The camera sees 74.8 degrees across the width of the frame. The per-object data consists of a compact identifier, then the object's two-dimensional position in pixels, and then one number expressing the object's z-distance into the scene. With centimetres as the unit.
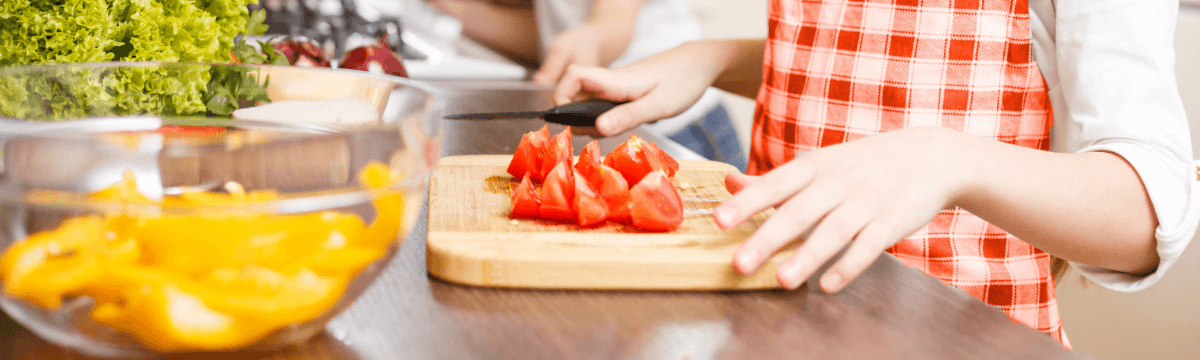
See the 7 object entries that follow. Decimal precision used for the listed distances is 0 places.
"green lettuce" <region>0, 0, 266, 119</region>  56
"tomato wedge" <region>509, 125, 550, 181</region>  76
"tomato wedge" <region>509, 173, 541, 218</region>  64
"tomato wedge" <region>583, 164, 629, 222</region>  63
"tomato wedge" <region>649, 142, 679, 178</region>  76
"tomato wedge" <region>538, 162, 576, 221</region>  63
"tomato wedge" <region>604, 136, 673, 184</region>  70
